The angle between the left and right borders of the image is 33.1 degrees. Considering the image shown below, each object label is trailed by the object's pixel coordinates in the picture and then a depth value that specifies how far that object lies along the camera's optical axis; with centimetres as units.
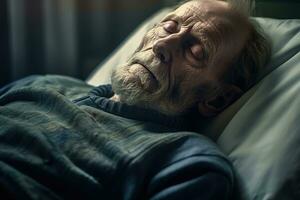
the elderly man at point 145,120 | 93
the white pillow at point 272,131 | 90
